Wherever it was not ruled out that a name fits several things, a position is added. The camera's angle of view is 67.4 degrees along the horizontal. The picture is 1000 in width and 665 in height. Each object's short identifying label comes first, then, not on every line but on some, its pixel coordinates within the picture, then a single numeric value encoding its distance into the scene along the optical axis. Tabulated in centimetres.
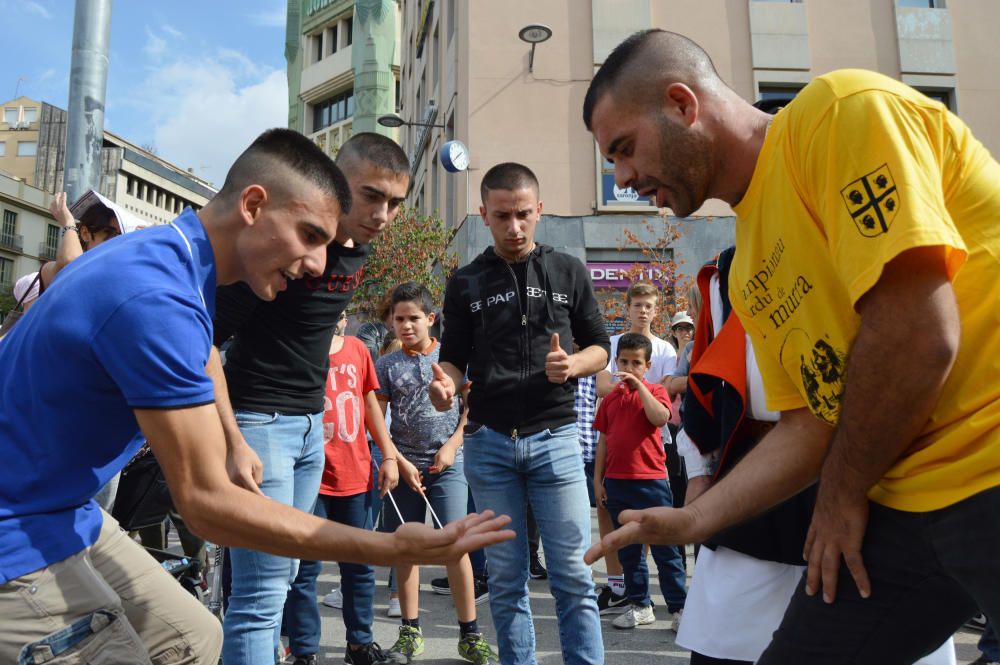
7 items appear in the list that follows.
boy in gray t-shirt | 497
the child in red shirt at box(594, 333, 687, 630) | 482
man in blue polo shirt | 178
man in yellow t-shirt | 131
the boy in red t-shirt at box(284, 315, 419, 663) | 383
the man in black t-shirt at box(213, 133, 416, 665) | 288
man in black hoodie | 321
